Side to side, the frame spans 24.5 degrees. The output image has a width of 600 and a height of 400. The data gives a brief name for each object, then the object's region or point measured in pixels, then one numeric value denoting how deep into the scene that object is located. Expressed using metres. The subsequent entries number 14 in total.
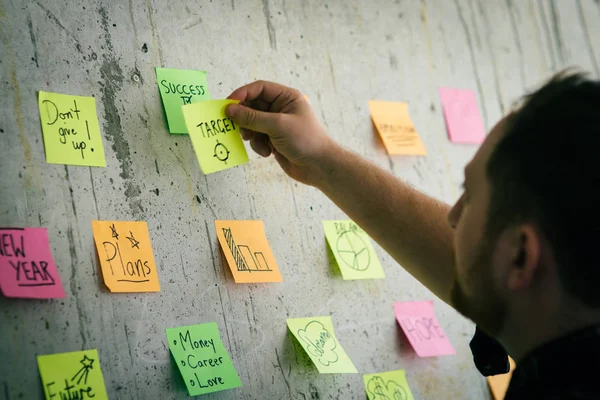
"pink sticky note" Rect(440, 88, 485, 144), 1.89
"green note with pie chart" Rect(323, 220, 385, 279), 1.71
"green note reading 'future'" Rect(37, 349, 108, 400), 1.45
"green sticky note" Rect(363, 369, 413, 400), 1.70
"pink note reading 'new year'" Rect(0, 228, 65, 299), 1.45
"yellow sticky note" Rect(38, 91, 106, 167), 1.51
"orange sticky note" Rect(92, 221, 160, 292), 1.51
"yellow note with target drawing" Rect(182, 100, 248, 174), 1.57
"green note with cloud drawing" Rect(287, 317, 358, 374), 1.64
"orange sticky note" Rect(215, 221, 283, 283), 1.60
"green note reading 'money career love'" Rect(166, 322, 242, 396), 1.54
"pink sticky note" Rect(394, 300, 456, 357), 1.76
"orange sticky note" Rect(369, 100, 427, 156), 1.80
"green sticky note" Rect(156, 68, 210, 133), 1.59
